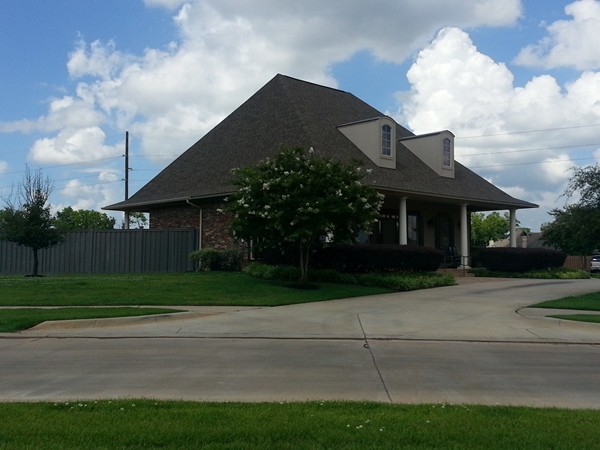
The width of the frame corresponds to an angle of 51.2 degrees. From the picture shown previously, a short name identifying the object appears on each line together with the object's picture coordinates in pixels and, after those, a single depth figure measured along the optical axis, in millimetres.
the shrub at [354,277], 20812
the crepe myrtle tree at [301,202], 18266
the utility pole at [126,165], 46875
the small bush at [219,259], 24250
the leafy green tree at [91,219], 69075
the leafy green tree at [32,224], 22328
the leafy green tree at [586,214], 19422
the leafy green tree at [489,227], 87438
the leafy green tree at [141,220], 61206
